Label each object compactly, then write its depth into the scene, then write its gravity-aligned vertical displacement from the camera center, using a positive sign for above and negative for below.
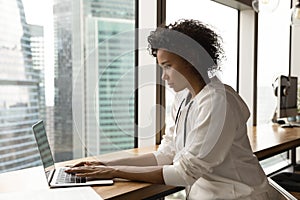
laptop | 1.47 -0.34
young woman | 1.38 -0.16
